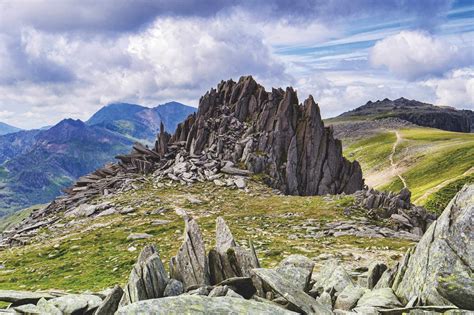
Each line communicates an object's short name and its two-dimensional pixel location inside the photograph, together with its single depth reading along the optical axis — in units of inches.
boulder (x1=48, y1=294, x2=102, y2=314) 692.4
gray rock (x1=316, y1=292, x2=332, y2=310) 677.3
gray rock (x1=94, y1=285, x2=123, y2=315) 681.0
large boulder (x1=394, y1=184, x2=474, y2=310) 555.8
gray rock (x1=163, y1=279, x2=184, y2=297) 697.0
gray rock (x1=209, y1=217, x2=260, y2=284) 772.0
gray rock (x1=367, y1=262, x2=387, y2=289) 809.5
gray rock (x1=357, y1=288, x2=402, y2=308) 613.6
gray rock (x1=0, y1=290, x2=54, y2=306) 788.6
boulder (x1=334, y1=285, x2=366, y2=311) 670.5
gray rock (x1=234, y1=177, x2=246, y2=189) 2699.3
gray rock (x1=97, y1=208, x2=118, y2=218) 2247.3
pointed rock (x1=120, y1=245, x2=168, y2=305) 673.6
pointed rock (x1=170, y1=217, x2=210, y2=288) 755.4
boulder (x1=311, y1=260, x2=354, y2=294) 758.8
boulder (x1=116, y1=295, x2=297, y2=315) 519.8
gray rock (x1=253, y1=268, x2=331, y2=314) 609.6
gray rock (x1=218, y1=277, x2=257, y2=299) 708.0
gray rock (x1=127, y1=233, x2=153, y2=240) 1717.5
